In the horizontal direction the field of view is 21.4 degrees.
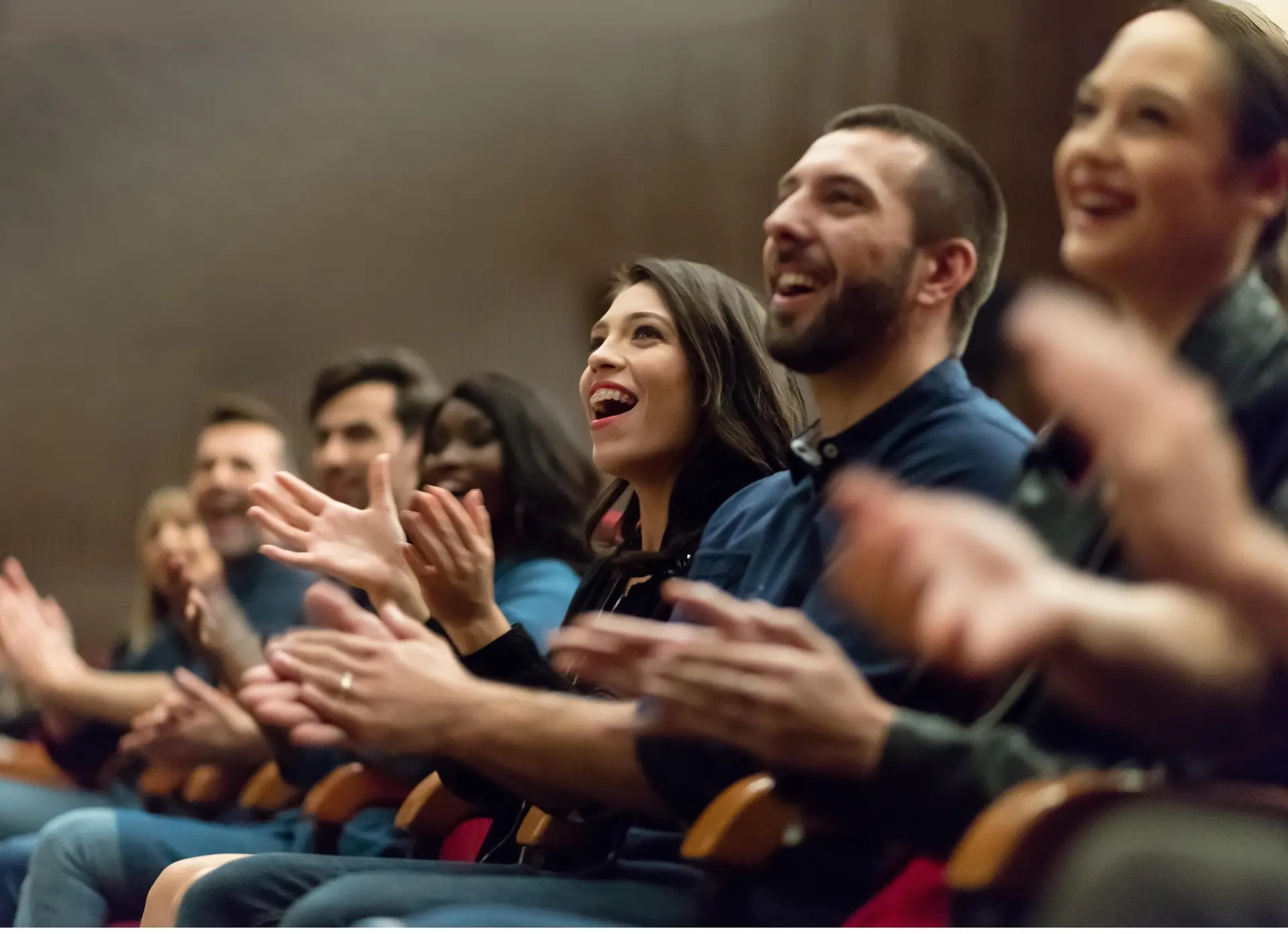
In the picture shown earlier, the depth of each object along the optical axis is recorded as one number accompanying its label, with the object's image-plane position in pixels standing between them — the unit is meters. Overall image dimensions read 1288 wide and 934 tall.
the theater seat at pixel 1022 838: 2.34
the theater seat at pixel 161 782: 3.42
